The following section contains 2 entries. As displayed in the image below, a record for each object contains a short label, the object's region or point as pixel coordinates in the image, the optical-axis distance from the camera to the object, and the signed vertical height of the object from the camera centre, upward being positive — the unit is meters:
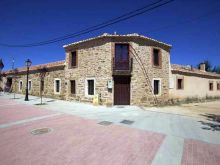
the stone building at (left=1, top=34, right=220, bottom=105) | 13.90 +1.31
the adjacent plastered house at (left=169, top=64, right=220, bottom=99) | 17.41 +0.14
